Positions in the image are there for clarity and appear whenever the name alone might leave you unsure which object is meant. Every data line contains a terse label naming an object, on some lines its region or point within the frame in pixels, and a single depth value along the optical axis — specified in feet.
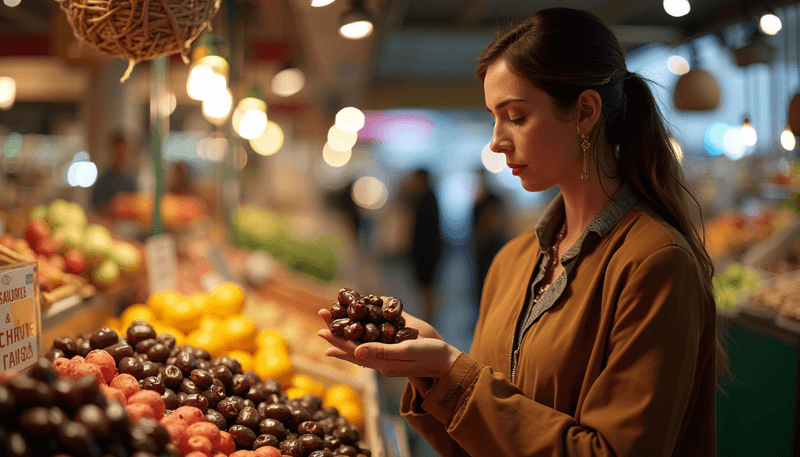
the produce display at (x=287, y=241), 16.72
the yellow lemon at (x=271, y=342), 7.53
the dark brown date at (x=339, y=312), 4.51
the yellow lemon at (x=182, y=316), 7.34
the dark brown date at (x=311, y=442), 4.97
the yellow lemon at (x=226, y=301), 7.86
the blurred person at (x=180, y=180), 21.76
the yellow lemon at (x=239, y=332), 7.20
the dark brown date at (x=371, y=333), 4.28
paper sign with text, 4.30
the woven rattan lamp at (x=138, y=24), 4.56
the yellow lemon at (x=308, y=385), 7.20
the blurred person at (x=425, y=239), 21.45
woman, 3.77
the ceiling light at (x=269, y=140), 21.97
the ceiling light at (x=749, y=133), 15.05
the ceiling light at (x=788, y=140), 10.75
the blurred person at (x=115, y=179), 17.33
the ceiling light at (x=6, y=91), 18.44
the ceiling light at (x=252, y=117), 14.44
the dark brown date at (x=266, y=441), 4.70
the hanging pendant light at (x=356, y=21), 10.95
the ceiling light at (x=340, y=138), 37.55
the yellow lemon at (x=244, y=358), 7.02
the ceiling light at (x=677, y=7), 9.24
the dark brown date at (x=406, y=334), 4.30
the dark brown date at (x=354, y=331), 4.28
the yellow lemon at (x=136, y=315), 7.30
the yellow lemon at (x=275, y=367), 6.96
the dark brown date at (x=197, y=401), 4.62
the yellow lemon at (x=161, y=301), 7.45
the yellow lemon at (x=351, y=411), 6.95
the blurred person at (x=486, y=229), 20.63
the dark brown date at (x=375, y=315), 4.40
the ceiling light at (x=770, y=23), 10.77
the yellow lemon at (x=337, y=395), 7.23
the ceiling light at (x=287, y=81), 18.02
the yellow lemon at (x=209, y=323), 7.30
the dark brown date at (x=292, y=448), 4.77
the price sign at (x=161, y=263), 8.73
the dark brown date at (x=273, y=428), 4.90
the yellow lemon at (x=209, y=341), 6.89
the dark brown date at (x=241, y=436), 4.63
